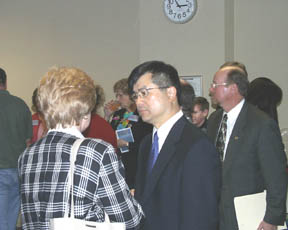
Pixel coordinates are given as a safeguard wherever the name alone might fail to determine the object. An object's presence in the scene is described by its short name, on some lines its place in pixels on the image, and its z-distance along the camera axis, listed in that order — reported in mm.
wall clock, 4863
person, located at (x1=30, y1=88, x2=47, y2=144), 3590
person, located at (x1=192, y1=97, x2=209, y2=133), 3675
